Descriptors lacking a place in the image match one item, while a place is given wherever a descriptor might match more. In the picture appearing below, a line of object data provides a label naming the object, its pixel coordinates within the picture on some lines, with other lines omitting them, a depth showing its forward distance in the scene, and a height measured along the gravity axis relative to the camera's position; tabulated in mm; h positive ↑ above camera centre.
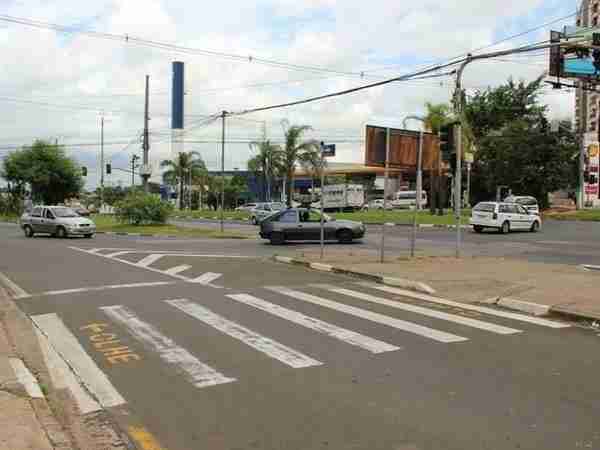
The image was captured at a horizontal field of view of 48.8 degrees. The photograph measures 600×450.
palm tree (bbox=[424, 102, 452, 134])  49344 +6523
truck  67188 +246
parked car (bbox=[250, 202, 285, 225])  45156 -805
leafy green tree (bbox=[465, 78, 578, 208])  50062 +3632
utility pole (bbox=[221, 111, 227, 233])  33906 +2813
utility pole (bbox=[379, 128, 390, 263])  17578 +1301
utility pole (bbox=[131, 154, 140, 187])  82375 +4301
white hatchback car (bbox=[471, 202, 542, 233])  32375 -686
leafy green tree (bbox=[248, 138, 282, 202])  61219 +3715
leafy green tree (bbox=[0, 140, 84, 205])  57719 +1917
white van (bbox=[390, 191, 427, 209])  74812 +142
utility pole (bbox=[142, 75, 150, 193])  39688 +3111
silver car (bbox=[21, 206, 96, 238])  31094 -1370
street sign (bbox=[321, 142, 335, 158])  17812 +1340
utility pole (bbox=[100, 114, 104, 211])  75788 +1677
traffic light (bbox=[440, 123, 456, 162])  18266 +1750
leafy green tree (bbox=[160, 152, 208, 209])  78500 +3475
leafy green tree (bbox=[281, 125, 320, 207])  58344 +4396
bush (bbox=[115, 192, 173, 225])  39312 -825
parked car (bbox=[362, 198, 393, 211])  74588 -517
